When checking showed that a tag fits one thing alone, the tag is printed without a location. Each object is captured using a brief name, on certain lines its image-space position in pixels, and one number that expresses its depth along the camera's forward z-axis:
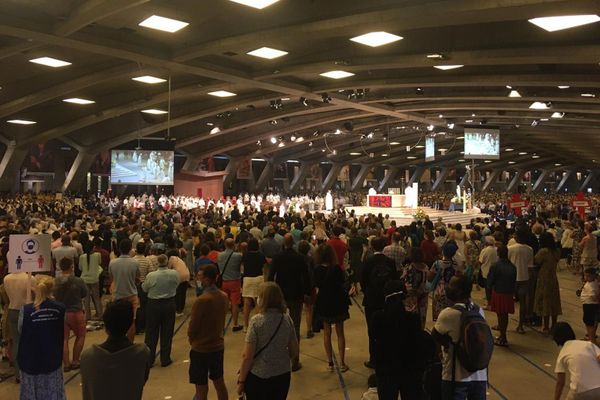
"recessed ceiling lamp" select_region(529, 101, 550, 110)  21.91
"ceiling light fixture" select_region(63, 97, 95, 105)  20.16
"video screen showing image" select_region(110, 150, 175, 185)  21.33
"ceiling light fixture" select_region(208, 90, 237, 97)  20.52
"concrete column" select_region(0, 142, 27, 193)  25.73
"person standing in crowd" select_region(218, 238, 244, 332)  7.79
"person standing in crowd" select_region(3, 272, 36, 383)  5.96
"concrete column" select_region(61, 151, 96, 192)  29.14
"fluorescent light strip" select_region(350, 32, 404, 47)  11.99
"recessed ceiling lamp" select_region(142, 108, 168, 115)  22.98
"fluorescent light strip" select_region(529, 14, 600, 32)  10.02
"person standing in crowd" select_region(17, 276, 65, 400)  4.37
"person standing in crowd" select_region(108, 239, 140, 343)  6.71
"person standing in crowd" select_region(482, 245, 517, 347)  7.44
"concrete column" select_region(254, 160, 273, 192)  44.00
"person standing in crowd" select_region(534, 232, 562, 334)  8.02
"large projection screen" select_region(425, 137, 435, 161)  30.14
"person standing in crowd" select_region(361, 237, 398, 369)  5.88
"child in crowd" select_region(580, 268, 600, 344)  7.04
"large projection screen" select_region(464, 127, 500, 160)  24.50
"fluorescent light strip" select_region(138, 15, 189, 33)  11.13
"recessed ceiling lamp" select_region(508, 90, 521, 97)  19.61
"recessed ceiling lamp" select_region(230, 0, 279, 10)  9.27
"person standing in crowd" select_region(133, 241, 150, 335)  7.29
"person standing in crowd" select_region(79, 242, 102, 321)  8.05
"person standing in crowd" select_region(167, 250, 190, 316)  7.46
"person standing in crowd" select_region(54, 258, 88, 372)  6.08
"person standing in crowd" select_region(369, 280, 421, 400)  3.95
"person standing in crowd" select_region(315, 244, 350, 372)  6.28
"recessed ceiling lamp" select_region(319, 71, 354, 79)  16.67
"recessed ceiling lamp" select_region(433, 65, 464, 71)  15.02
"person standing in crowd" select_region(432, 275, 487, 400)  4.09
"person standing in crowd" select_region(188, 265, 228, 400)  4.77
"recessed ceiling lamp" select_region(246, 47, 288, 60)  13.88
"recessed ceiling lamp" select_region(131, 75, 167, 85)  16.95
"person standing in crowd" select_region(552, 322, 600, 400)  3.87
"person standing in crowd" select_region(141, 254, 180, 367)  6.24
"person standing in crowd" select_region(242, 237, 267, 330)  7.45
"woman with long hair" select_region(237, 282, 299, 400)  3.86
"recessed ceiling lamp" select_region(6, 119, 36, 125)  22.89
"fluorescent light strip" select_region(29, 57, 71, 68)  14.64
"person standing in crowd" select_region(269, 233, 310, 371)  6.36
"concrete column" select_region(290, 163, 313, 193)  47.72
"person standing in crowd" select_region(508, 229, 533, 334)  8.05
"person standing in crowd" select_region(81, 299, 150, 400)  3.20
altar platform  27.76
